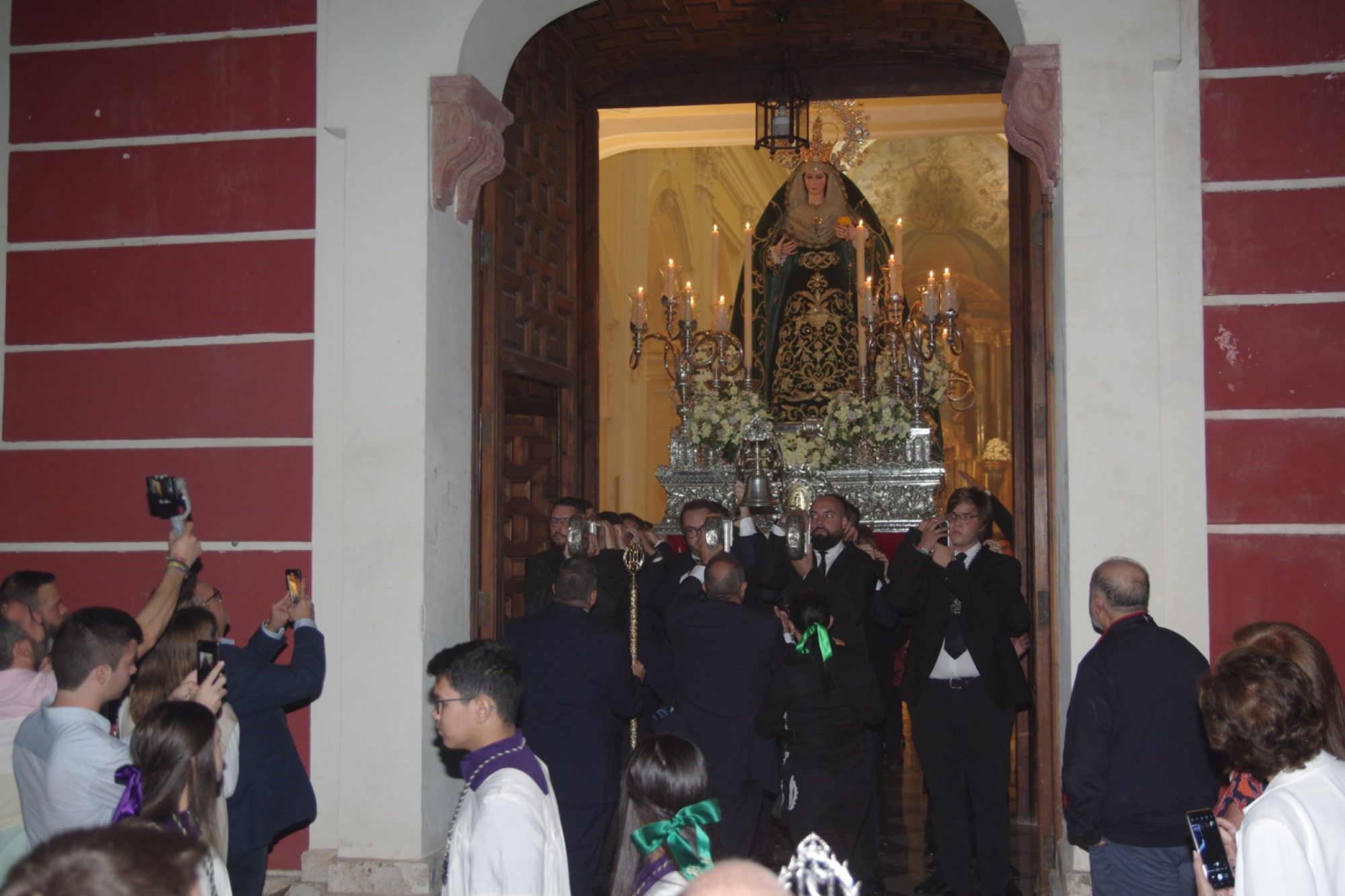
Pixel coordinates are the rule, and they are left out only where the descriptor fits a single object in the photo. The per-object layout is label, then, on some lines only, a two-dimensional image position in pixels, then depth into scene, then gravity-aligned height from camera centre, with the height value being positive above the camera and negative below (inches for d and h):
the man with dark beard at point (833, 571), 233.8 -17.7
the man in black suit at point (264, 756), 167.6 -38.3
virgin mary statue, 426.9 +62.2
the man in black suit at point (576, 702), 183.5 -32.6
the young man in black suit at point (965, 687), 226.4 -37.9
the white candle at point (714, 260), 374.9 +67.4
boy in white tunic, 107.7 -27.6
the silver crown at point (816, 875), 76.2 -24.1
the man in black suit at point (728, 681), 202.7 -32.6
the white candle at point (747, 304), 380.8 +56.7
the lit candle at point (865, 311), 355.6 +47.8
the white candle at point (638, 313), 341.4 +45.7
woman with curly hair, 95.3 -23.6
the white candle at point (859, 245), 384.5 +73.2
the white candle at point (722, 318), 358.6 +46.4
